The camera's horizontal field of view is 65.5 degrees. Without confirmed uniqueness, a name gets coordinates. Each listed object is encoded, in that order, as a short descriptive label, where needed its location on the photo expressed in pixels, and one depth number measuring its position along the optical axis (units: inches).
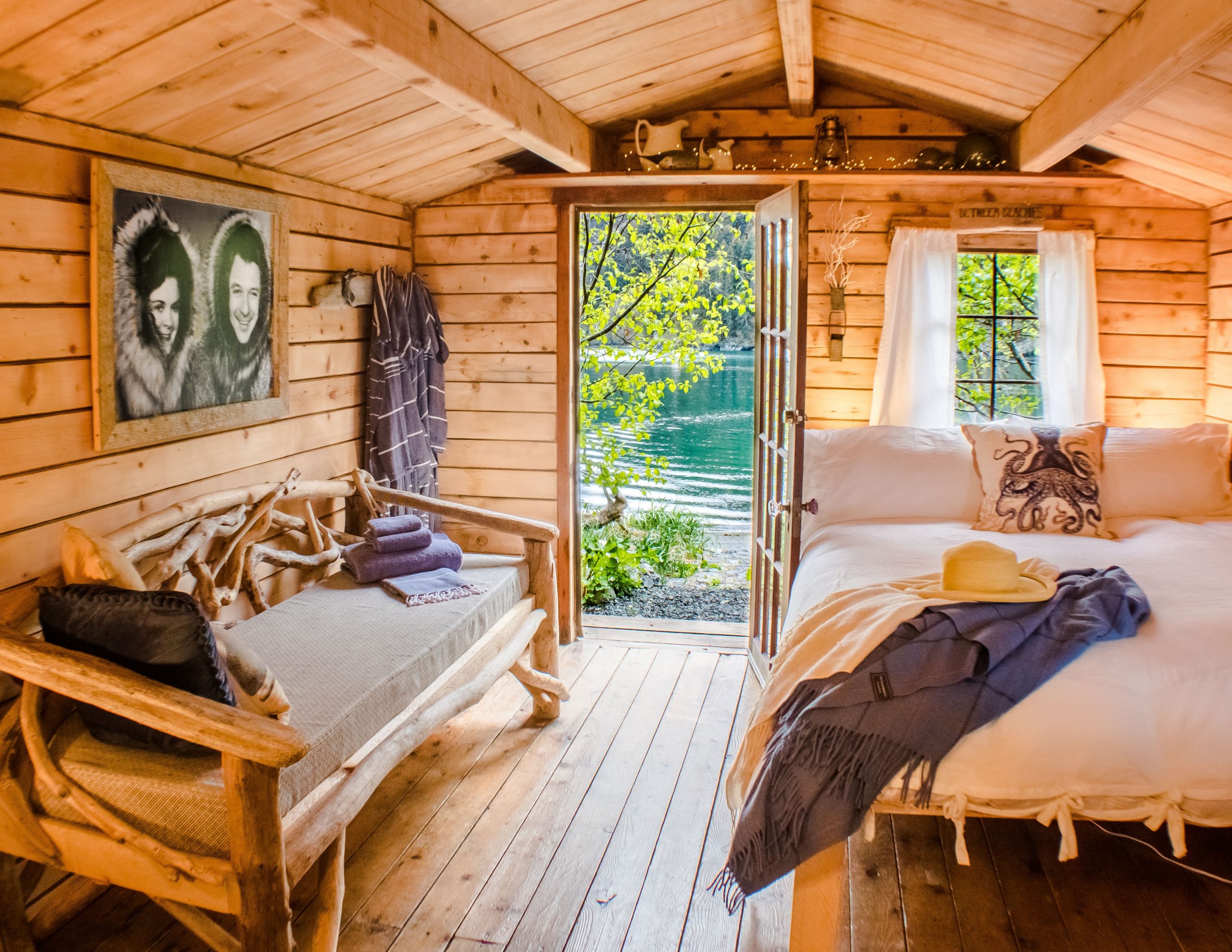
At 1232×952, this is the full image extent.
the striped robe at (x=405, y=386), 151.7
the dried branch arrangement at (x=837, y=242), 159.6
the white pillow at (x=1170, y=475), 140.6
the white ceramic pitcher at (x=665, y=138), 156.0
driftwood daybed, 71.2
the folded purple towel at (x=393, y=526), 130.9
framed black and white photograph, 96.1
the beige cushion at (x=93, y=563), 82.3
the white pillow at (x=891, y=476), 143.0
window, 165.0
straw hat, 94.2
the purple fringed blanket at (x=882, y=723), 83.4
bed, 82.3
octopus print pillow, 136.4
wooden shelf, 150.3
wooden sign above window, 156.2
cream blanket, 90.6
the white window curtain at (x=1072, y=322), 155.3
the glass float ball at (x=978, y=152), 149.3
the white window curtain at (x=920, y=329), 157.2
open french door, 132.5
